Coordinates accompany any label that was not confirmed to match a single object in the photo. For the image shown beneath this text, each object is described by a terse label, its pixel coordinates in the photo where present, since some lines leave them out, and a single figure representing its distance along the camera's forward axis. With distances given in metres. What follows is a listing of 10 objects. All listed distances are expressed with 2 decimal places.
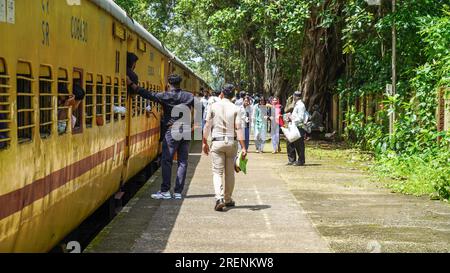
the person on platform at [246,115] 19.50
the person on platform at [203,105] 23.05
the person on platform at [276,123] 19.05
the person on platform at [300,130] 15.92
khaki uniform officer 9.52
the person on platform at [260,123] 20.03
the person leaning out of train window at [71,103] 6.20
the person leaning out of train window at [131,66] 10.47
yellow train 4.65
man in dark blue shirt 10.34
